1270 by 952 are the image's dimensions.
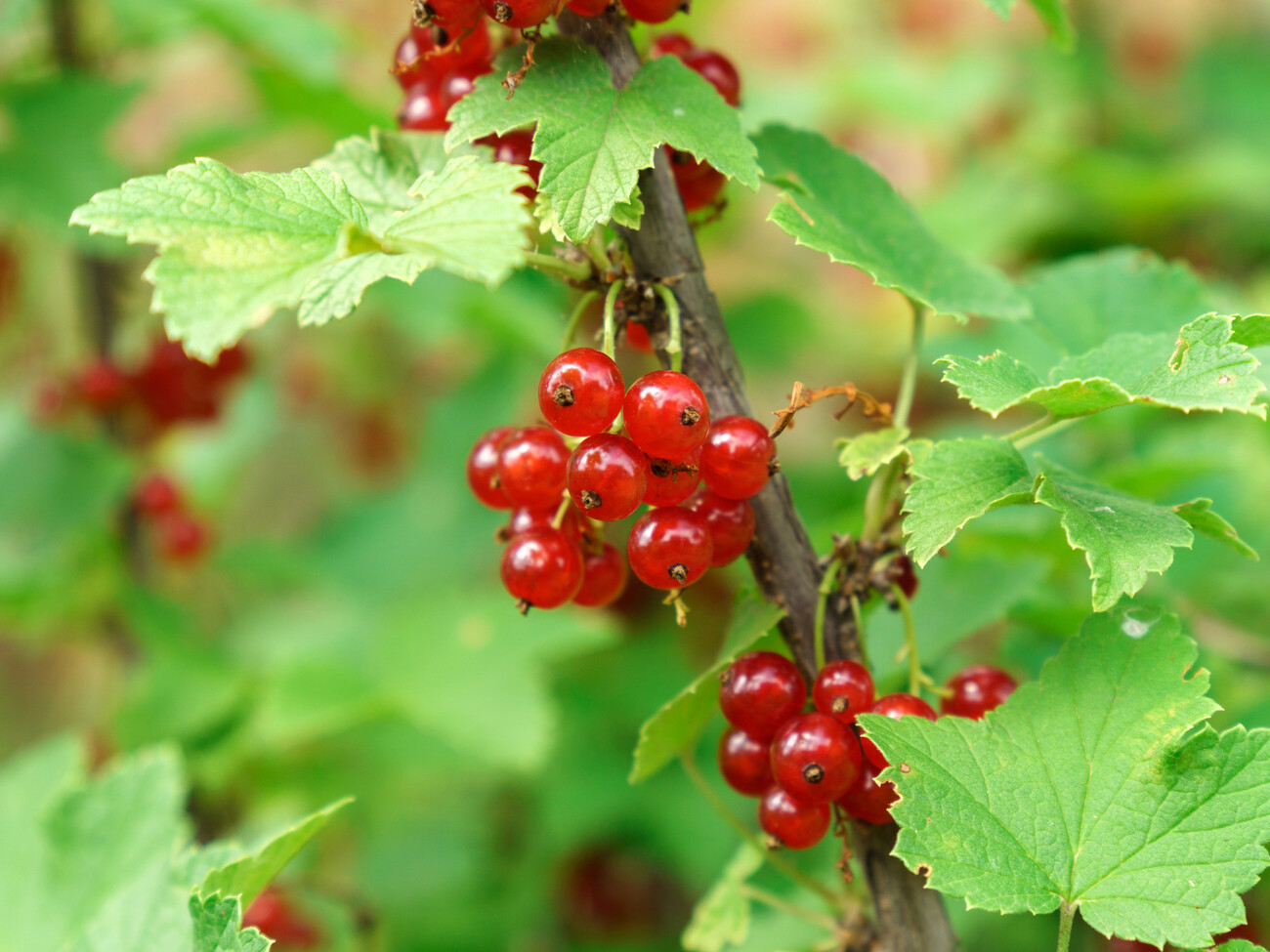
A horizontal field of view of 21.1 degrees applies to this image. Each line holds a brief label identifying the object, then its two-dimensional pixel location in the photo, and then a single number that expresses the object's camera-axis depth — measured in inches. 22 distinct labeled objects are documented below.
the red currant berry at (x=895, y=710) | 14.5
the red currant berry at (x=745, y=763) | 15.1
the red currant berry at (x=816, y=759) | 14.4
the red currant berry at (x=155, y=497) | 26.0
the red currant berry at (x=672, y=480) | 14.4
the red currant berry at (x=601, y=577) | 15.1
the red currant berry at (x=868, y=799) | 14.7
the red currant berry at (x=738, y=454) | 14.4
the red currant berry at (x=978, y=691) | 15.1
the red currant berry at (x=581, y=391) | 14.2
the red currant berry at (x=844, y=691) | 14.6
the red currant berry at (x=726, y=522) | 14.7
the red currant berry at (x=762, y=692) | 14.7
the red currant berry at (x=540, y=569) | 14.6
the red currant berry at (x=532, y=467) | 14.6
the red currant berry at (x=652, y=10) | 14.8
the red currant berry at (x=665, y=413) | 14.2
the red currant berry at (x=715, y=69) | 15.3
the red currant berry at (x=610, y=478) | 14.2
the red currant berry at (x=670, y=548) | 14.4
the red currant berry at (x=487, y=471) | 15.0
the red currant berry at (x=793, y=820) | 14.8
